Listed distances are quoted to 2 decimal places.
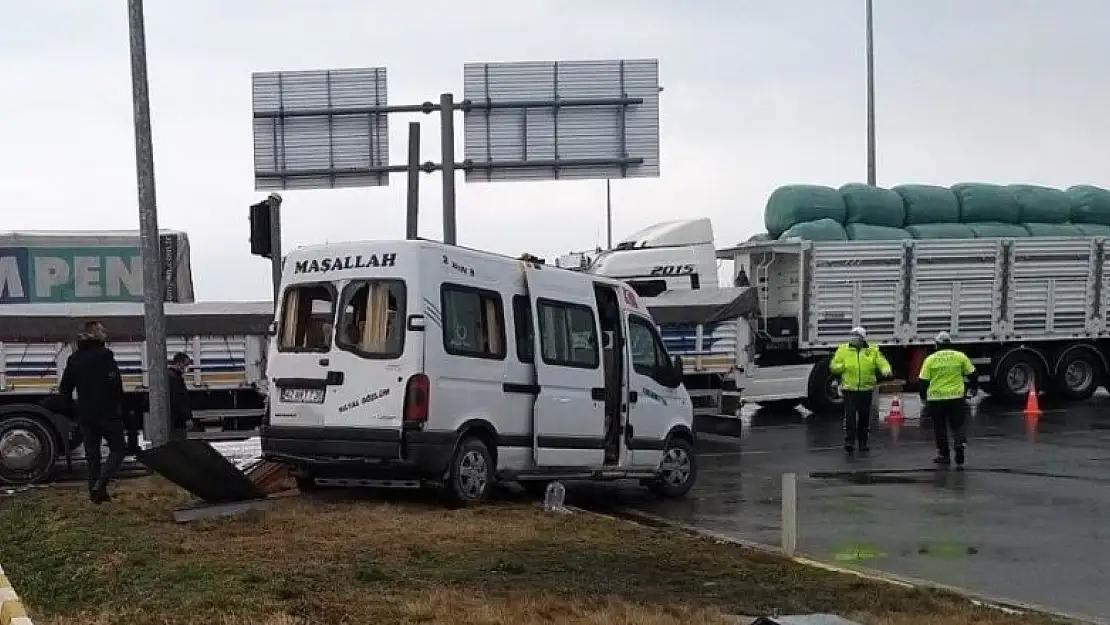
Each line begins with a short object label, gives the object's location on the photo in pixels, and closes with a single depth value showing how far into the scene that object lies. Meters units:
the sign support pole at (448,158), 18.70
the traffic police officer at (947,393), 16.64
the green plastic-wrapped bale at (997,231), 25.91
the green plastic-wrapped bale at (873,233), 24.78
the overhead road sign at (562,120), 19.45
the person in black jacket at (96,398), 12.08
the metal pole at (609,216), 50.22
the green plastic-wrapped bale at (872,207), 25.55
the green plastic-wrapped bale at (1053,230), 26.33
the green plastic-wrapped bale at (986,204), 26.38
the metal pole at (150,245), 13.63
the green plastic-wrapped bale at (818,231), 24.45
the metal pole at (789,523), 10.14
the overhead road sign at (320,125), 19.22
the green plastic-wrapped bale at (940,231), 25.38
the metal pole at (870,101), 33.19
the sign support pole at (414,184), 18.45
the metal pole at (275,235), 13.61
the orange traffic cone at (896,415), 23.27
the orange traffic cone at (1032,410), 22.39
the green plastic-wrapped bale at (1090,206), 27.33
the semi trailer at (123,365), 15.17
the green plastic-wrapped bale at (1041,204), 26.73
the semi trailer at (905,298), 24.11
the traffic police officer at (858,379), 18.52
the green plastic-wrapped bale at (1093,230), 26.70
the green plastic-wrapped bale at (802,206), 25.16
